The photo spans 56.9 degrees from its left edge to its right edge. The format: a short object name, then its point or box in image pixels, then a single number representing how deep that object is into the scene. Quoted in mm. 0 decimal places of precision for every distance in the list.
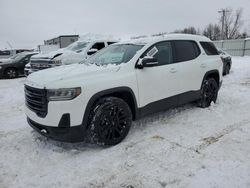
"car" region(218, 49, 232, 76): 11376
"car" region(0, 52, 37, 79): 13086
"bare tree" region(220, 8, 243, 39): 56750
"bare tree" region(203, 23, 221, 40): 60531
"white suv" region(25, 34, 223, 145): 3346
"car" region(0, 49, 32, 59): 28688
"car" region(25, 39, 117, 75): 9406
